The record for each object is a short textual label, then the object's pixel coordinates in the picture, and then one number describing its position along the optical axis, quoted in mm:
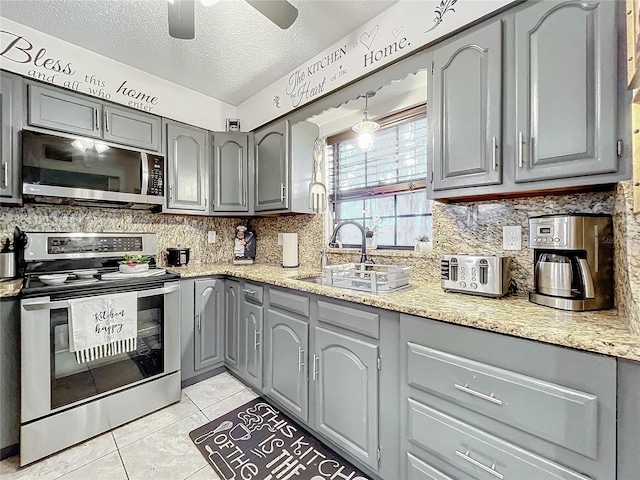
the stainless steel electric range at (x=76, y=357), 1521
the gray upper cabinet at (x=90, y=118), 1864
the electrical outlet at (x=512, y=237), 1468
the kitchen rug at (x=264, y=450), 1460
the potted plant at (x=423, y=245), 1880
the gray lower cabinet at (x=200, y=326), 2229
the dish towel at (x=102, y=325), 1628
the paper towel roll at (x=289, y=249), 2533
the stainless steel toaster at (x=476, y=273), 1312
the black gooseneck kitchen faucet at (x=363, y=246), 1909
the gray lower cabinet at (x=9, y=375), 1511
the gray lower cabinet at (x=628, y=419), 763
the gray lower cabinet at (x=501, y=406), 818
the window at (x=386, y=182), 2086
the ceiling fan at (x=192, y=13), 1287
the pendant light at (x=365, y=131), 2029
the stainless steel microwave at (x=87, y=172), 1781
